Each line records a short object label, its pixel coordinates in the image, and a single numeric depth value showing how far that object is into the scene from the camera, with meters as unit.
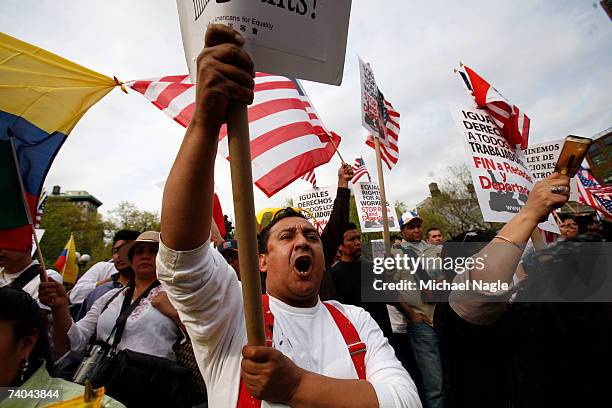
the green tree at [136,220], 42.31
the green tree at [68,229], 29.20
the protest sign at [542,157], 4.05
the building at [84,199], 75.31
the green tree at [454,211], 32.72
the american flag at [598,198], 6.16
